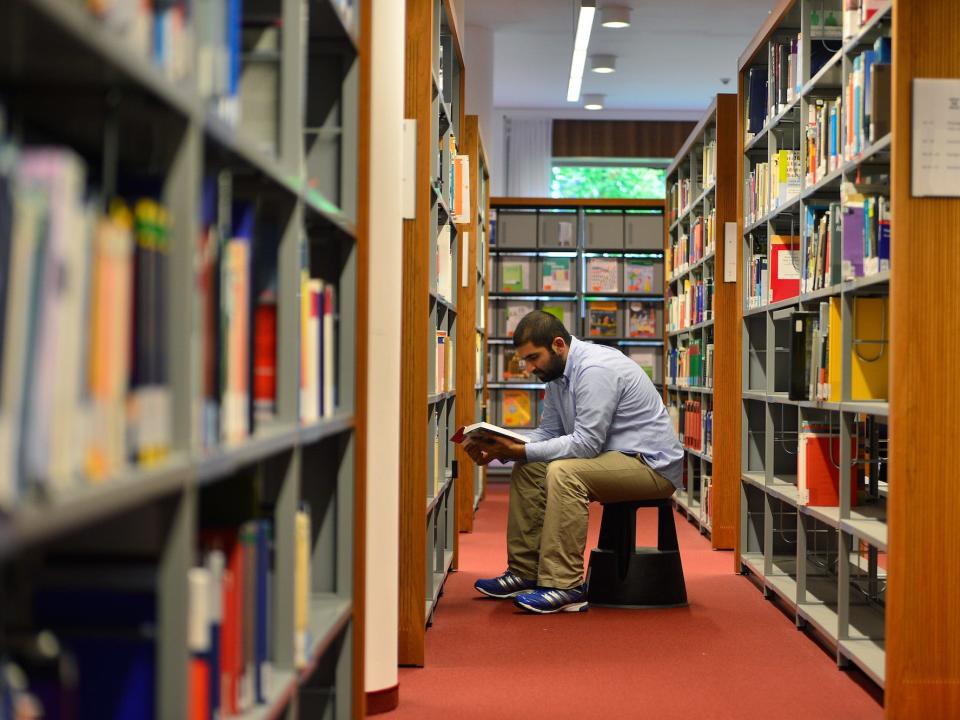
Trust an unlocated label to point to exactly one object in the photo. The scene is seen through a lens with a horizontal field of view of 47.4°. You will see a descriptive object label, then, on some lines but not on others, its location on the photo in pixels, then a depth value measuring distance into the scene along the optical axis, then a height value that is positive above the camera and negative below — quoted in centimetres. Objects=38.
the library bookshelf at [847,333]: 295 +9
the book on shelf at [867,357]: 348 +1
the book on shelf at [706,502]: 653 -88
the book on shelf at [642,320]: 990 +34
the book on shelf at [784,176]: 456 +78
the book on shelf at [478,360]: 719 -2
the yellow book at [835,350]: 360 +3
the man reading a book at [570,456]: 436 -41
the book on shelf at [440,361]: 429 -2
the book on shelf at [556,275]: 987 +74
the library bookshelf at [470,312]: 630 +27
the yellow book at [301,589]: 177 -39
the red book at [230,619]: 144 -36
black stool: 448 -87
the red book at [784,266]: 464 +40
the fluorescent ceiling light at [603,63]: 1033 +279
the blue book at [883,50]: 330 +94
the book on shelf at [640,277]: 982 +72
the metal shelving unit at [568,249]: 978 +97
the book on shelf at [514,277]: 984 +72
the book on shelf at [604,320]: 988 +34
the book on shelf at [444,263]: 450 +40
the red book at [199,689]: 133 -41
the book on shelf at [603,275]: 982 +74
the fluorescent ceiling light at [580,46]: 721 +235
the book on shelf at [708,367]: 663 -5
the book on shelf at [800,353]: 406 +2
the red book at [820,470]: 406 -42
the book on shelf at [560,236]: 982 +109
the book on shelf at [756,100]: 520 +124
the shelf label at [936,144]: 294 +58
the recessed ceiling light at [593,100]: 1170 +277
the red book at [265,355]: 166 +0
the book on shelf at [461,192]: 480 +74
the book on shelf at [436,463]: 425 -42
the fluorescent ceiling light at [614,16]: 886 +279
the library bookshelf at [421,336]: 350 +7
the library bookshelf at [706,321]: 595 +24
